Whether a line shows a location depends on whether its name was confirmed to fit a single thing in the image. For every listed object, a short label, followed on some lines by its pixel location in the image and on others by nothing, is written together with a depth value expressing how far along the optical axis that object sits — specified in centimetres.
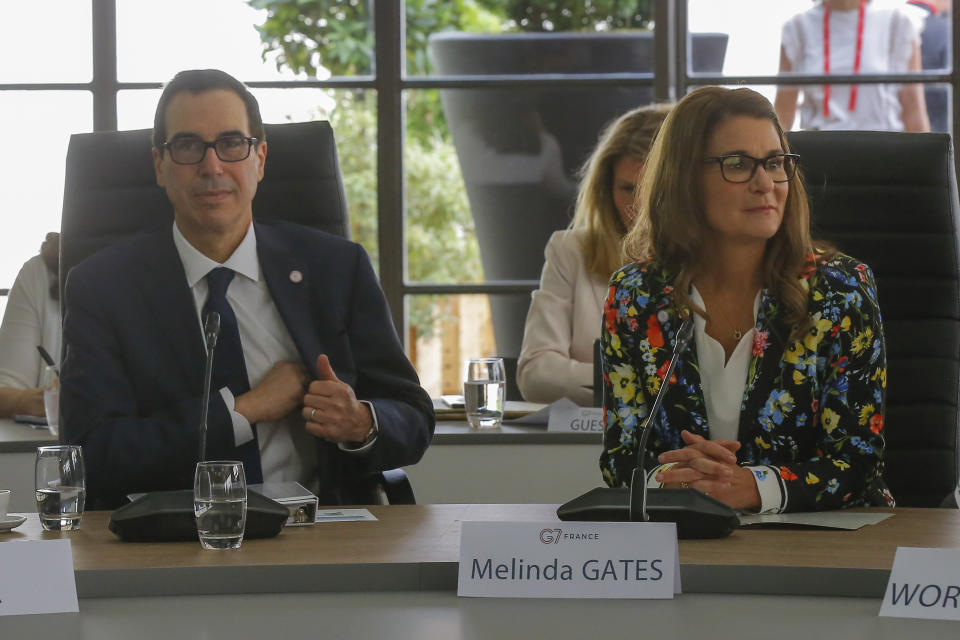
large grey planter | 1015
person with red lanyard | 1006
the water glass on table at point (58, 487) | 623
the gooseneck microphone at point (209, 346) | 626
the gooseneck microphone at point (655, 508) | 611
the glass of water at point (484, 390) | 726
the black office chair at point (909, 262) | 676
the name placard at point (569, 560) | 597
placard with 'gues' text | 720
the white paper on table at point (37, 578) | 593
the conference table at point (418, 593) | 588
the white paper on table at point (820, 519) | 622
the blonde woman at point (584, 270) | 752
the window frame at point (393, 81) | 995
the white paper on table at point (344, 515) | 630
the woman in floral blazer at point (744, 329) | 641
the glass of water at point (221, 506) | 609
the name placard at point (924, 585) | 590
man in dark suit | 662
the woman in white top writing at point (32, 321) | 803
